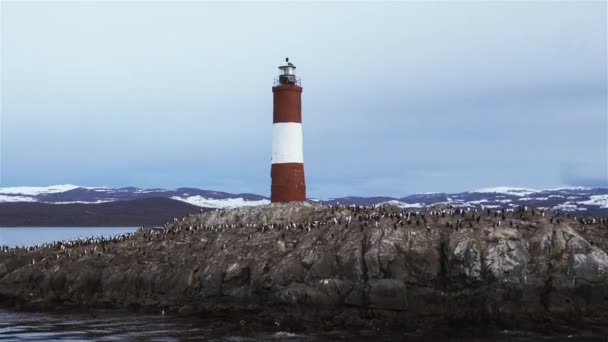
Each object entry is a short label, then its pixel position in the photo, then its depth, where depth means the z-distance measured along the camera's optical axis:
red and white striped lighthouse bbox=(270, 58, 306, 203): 55.75
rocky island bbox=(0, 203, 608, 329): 34.78
